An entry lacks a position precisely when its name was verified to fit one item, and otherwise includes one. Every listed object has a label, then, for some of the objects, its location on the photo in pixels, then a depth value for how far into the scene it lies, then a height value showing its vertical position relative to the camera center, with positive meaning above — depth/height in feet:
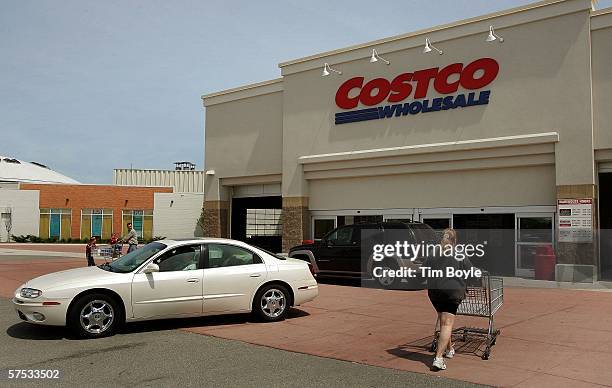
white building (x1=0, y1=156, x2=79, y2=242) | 152.56 +3.45
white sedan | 28.30 -3.22
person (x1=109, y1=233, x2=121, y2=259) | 68.44 -2.61
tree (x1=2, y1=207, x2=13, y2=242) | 152.87 +1.36
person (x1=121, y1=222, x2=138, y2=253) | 65.72 -1.59
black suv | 49.93 -1.81
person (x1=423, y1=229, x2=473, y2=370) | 23.16 -2.61
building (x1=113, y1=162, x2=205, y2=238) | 152.35 +3.44
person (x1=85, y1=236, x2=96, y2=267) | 66.50 -2.92
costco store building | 54.54 +10.58
